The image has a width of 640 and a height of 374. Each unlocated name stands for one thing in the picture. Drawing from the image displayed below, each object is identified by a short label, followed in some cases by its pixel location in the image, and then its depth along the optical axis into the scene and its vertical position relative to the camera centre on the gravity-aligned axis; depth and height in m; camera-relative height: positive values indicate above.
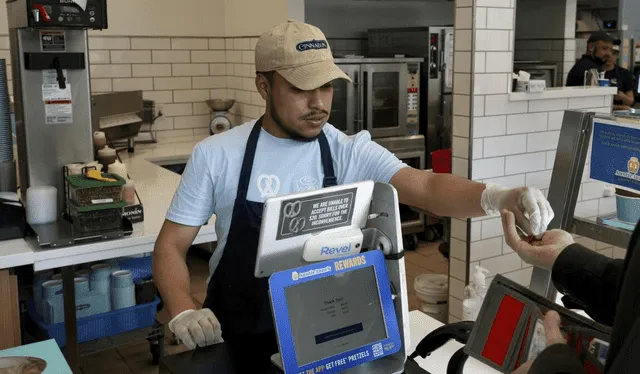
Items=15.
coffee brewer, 3.06 -0.10
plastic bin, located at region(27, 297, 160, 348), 3.07 -1.16
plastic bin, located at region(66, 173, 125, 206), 2.82 -0.51
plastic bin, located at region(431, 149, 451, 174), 3.86 -0.54
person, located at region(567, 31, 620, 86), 6.12 +0.07
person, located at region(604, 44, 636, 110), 6.42 -0.16
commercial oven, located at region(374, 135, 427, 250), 5.84 -0.81
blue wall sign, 2.28 -0.31
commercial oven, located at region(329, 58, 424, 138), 5.58 -0.26
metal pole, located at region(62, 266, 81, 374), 2.88 -1.05
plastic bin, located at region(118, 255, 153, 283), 3.44 -1.00
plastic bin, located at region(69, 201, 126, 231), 2.81 -0.61
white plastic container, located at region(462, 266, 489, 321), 2.72 -0.92
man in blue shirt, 1.90 -0.33
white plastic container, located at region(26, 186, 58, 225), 2.95 -0.58
